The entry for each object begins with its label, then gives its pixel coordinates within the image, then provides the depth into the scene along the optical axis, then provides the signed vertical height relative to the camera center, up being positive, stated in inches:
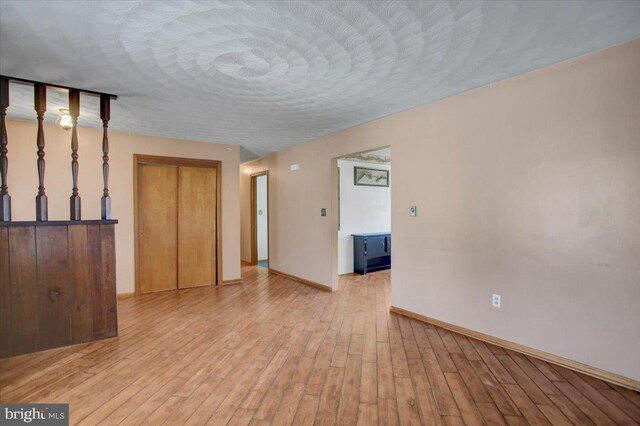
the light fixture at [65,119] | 138.3 +41.3
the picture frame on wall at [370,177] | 240.5 +26.5
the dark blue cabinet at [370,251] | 230.2 -30.3
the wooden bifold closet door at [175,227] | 188.5 -9.2
